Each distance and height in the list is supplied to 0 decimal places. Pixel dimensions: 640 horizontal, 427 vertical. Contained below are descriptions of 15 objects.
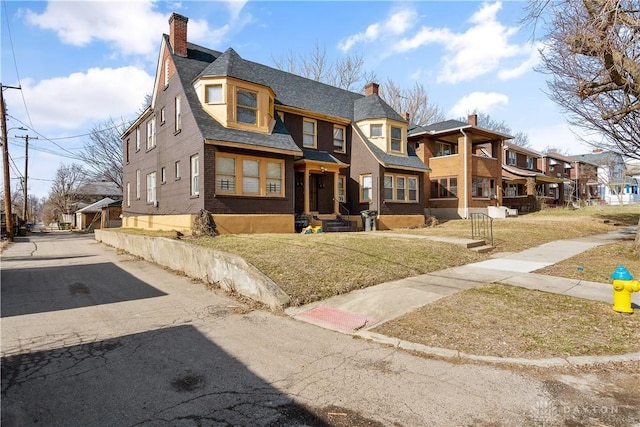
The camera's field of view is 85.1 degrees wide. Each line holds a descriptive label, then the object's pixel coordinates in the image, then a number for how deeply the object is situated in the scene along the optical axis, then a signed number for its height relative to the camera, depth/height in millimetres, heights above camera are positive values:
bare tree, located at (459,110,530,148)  53625 +13423
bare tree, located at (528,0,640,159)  9266 +4338
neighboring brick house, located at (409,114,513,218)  25125 +3319
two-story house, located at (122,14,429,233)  14609 +3105
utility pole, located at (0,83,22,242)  24250 +3568
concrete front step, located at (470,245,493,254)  11824 -1280
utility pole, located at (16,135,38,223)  39219 +6644
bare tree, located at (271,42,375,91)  38562 +15031
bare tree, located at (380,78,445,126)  42062 +13103
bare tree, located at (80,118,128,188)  39438 +6857
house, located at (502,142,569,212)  33344 +3052
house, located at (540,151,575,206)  42875 +5112
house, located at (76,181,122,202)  55344 +3629
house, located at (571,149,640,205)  49766 +4320
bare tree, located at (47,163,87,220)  53531 +3910
